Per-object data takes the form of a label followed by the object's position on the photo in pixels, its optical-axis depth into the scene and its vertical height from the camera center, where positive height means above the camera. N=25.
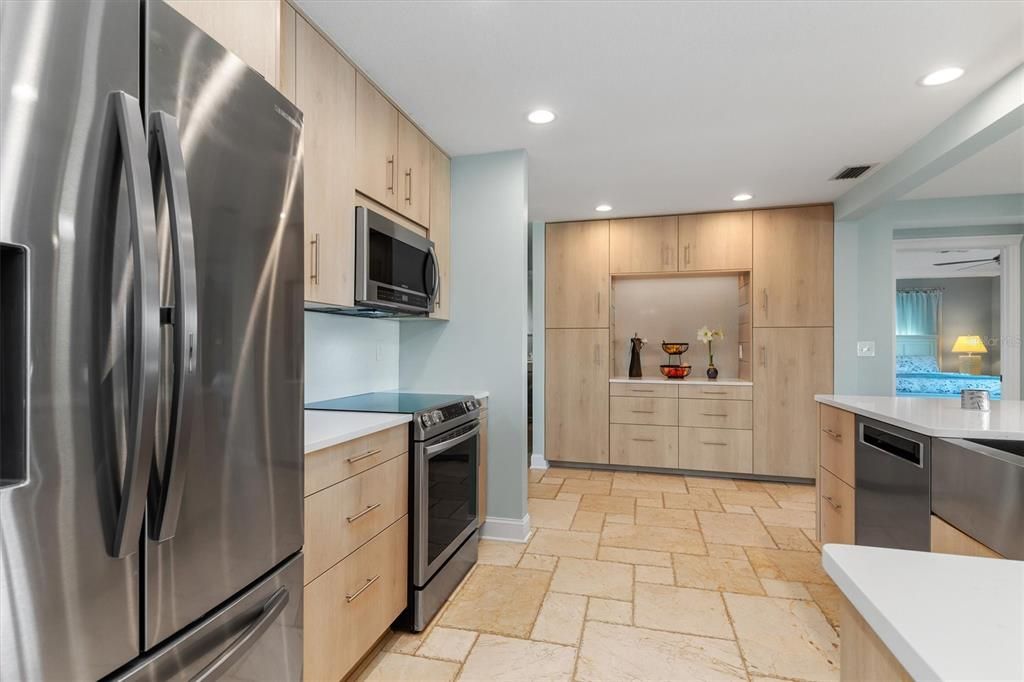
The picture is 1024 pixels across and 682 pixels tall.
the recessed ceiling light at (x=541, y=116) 2.71 +1.22
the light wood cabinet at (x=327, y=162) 1.96 +0.74
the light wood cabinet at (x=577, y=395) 4.89 -0.52
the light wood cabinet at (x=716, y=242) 4.62 +0.93
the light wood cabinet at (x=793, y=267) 4.44 +0.67
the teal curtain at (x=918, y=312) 5.68 +0.36
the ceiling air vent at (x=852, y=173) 3.55 +1.23
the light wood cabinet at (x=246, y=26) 1.03 +0.70
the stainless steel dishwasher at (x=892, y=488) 1.91 -0.60
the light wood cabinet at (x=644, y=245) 4.80 +0.93
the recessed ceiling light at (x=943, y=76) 2.29 +1.23
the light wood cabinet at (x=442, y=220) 3.10 +0.76
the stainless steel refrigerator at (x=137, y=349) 0.65 -0.01
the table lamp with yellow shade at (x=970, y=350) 5.08 -0.07
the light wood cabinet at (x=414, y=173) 2.73 +0.95
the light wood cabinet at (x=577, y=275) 4.94 +0.66
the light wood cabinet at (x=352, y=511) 1.54 -0.60
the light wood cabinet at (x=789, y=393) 4.44 -0.45
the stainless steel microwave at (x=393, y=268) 2.29 +0.37
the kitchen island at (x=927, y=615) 0.46 -0.29
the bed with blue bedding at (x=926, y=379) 5.38 -0.39
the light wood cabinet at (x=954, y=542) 1.59 -0.66
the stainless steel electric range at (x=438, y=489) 2.18 -0.71
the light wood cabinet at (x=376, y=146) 2.33 +0.95
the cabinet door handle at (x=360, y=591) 1.73 -0.88
